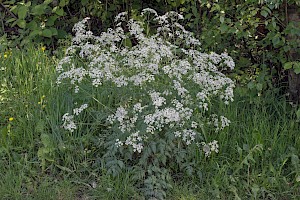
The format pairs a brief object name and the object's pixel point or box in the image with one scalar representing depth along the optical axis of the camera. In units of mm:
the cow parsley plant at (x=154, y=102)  3488
